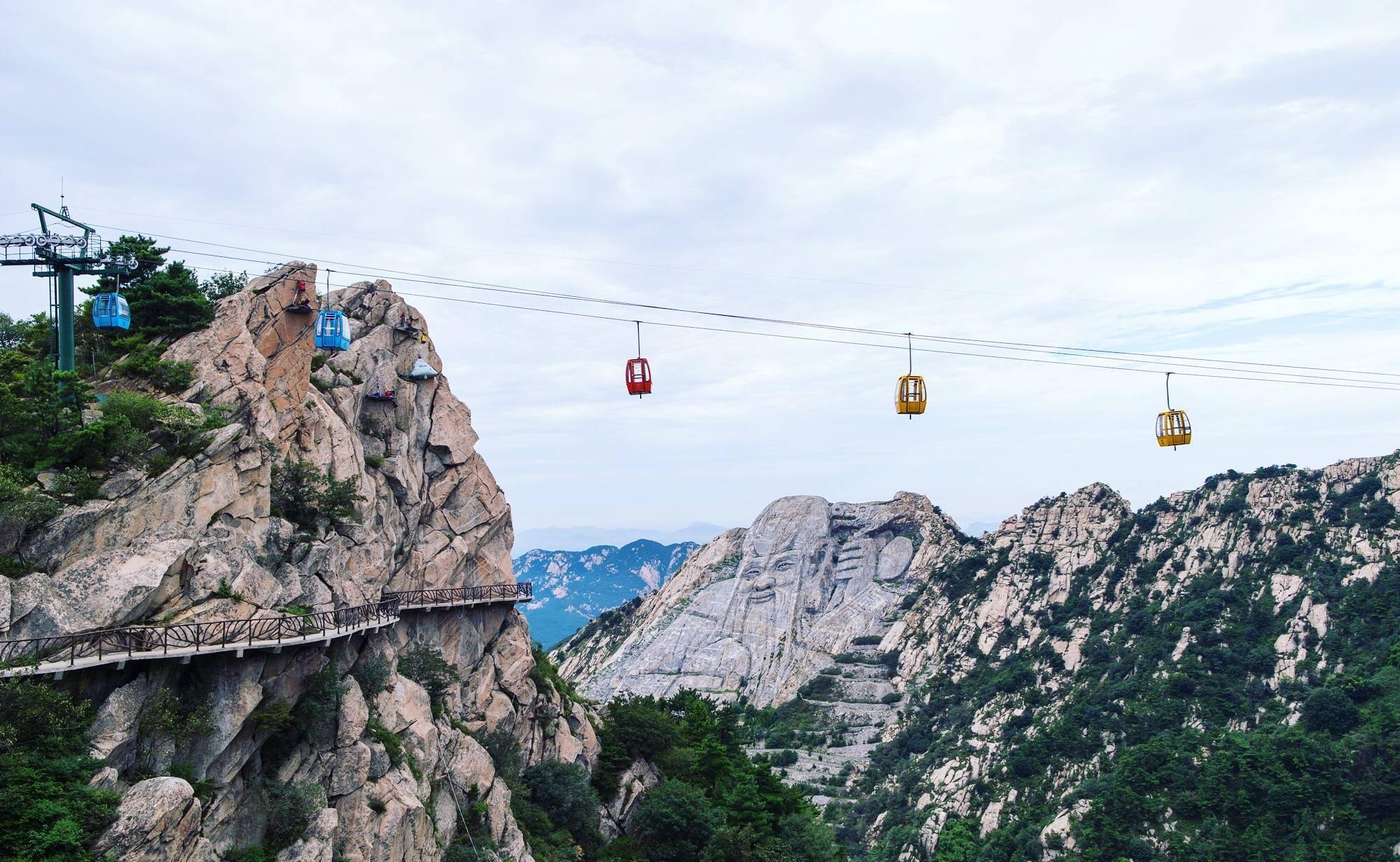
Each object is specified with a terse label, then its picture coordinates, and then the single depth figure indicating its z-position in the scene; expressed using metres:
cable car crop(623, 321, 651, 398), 35.84
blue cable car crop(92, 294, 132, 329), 31.45
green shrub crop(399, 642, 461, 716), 41.25
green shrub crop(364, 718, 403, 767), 32.94
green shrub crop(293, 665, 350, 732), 29.58
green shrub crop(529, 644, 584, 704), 52.56
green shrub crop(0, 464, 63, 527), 24.50
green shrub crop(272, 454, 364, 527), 33.91
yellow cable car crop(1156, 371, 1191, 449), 39.56
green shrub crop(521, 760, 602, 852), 45.88
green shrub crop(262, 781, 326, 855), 27.47
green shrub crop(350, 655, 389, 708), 34.06
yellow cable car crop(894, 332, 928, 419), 35.30
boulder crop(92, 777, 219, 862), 21.44
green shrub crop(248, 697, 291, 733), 27.28
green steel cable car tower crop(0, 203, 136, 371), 30.88
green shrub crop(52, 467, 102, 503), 26.11
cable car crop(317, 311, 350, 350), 37.53
